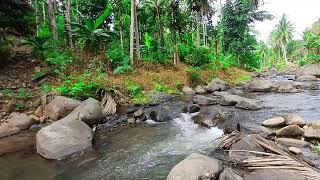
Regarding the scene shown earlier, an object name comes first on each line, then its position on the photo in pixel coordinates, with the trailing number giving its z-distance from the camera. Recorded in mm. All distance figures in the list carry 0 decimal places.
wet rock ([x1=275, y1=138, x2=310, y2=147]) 4262
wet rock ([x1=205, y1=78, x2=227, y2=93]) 10806
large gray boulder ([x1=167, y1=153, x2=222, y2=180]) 3151
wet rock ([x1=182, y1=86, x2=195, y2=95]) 10403
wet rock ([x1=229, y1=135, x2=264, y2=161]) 3690
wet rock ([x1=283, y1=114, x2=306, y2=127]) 5159
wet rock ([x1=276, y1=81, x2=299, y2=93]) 10128
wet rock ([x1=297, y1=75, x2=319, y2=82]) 13864
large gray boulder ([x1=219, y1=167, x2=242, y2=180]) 3078
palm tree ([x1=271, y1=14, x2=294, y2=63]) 39094
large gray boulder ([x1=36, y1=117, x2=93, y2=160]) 4538
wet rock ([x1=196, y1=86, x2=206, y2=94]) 10457
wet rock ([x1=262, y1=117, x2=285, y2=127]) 5388
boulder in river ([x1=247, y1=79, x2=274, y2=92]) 10658
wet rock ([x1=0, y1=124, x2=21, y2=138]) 5736
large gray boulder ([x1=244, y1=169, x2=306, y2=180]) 2815
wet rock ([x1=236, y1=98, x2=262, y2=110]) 7107
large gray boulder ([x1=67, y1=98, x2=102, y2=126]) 5880
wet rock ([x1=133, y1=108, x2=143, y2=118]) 6848
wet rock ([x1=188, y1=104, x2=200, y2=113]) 7202
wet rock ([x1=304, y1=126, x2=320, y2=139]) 4513
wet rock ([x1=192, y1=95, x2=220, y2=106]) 7968
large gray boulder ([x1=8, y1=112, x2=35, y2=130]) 6062
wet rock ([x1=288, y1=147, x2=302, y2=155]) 3822
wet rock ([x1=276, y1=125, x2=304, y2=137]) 4788
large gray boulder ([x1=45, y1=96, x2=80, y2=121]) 6509
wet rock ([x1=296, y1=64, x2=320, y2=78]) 16031
